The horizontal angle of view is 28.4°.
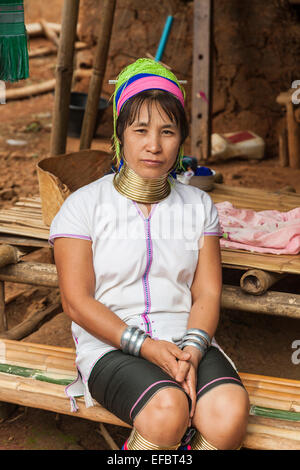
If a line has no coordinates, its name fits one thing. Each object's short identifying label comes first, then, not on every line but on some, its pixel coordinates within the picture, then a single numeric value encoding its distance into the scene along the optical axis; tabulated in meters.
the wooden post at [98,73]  4.64
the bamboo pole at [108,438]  2.70
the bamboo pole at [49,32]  10.10
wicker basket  3.18
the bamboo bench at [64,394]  2.16
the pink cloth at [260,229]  3.13
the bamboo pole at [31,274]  3.09
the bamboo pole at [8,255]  3.10
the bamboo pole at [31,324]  3.21
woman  2.00
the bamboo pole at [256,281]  2.79
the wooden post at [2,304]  3.22
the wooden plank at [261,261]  2.88
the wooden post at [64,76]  3.92
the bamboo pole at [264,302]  2.76
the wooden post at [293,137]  6.10
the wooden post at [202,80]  6.05
